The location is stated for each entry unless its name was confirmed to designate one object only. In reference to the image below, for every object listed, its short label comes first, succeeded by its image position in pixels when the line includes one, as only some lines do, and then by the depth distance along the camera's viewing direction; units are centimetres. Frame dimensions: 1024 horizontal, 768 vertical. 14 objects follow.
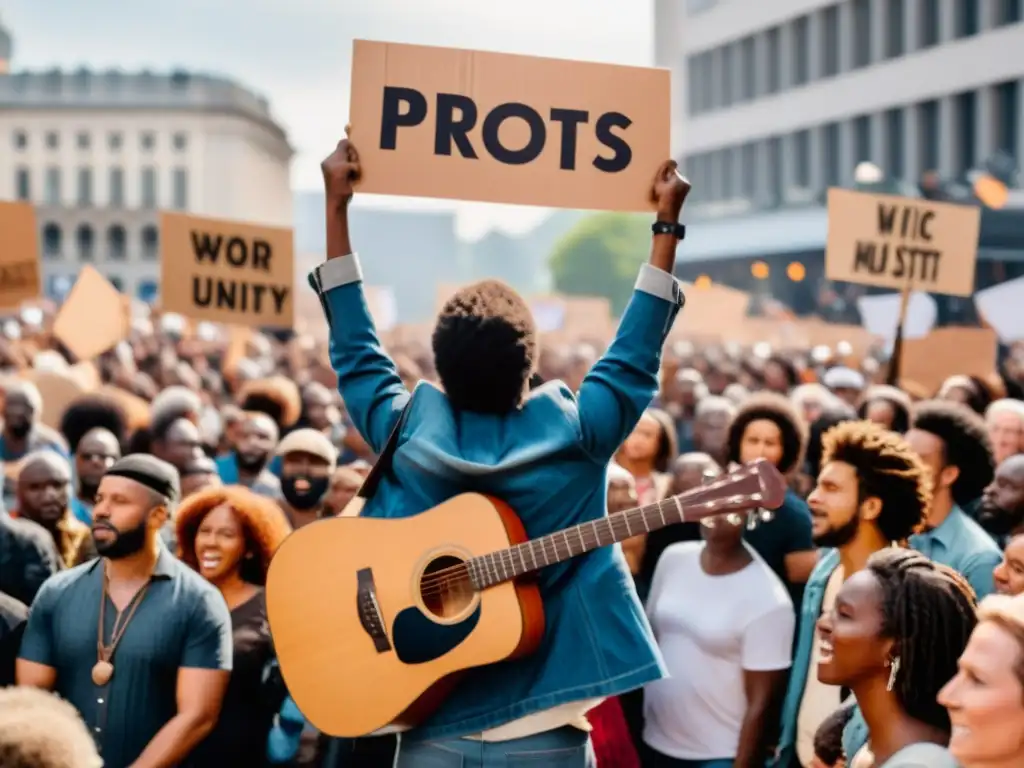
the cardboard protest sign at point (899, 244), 1064
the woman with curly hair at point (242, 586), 577
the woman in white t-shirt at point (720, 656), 562
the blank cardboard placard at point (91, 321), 1388
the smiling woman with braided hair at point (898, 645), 377
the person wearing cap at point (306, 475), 788
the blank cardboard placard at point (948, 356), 1224
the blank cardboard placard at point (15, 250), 938
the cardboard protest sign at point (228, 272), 1145
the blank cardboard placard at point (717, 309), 2180
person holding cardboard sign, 390
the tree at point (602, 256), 10506
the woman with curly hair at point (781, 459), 662
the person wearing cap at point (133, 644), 499
